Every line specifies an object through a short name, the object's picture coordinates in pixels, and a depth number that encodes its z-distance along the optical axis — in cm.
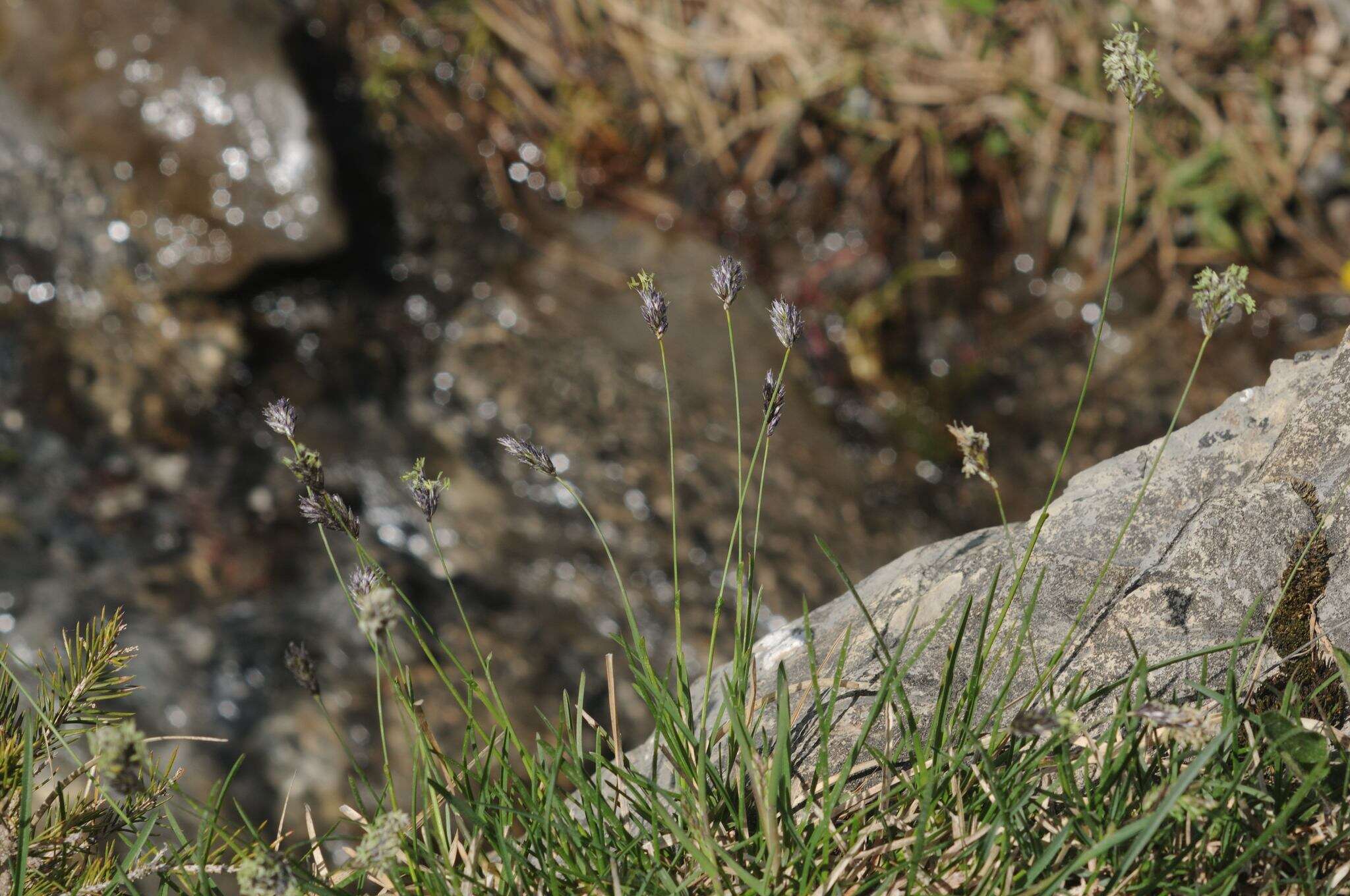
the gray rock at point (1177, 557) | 151
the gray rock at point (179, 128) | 266
